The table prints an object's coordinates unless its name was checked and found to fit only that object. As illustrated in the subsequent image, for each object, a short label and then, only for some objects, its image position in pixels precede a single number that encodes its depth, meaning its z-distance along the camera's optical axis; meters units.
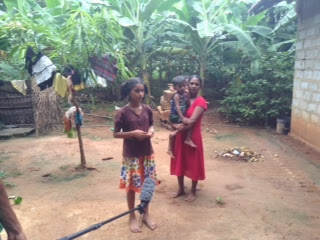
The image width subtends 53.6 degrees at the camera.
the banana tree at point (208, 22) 8.22
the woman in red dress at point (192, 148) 3.64
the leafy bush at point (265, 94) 8.20
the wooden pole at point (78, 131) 4.66
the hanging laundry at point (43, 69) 4.41
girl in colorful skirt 3.04
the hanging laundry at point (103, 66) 4.56
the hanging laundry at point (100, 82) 5.08
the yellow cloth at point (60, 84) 4.55
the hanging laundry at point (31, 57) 4.35
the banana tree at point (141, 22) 8.39
